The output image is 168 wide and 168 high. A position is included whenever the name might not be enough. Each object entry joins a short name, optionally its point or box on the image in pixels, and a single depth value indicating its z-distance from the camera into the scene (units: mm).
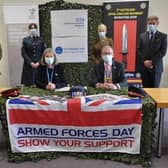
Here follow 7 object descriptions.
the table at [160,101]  2498
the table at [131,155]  2443
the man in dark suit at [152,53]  4320
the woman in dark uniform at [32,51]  4797
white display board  5137
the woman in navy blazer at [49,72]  3320
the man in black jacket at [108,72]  3139
